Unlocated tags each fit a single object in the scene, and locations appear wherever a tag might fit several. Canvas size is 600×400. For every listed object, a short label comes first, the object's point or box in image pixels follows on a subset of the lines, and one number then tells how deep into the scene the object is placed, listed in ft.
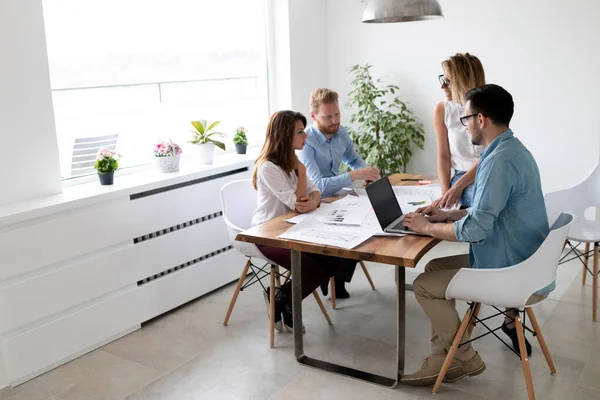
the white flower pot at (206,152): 14.93
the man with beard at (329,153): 12.96
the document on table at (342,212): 11.02
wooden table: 9.38
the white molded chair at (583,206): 12.92
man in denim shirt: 9.29
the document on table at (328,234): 9.87
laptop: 9.97
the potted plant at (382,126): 18.22
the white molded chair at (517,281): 9.11
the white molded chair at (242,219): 12.06
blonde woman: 11.69
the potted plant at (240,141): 16.30
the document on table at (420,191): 12.46
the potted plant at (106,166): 12.66
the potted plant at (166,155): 13.97
